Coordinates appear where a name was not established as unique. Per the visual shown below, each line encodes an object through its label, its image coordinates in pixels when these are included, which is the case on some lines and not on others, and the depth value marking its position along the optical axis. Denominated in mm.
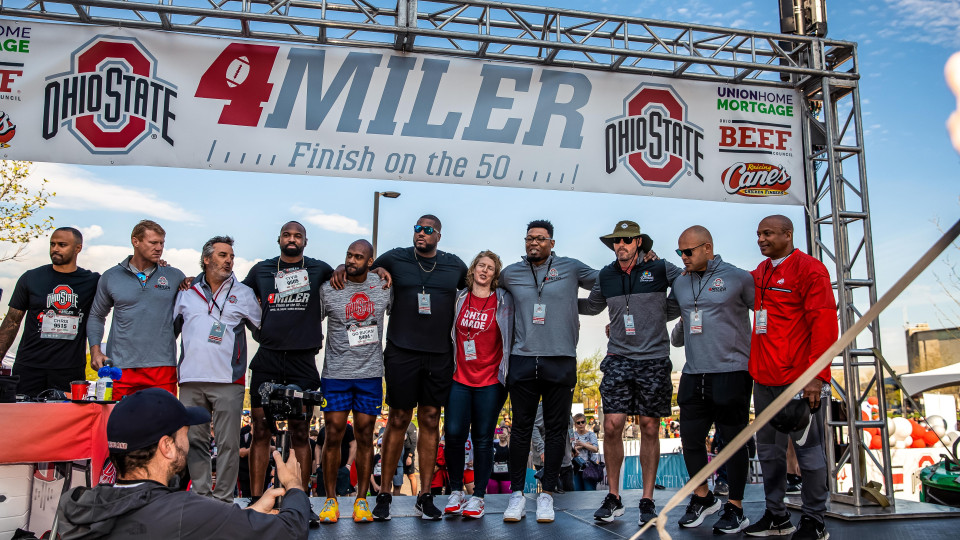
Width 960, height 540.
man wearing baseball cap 1985
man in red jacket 4117
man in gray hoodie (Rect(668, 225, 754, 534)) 4520
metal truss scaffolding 5273
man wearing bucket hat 4688
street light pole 12320
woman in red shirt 4828
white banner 5258
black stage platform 4180
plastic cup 4320
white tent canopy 11633
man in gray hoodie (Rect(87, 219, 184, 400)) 4781
